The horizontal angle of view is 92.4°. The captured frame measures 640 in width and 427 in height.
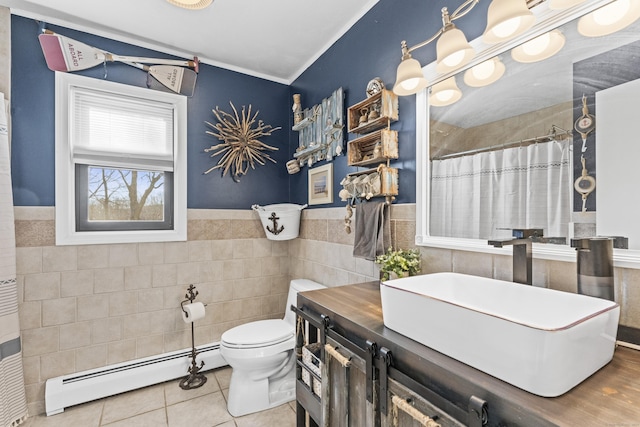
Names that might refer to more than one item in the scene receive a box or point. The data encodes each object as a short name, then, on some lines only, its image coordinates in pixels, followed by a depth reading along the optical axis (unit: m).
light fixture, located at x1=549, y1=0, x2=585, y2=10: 0.94
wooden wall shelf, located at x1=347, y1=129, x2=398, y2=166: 1.71
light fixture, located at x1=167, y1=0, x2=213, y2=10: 1.85
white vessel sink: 0.64
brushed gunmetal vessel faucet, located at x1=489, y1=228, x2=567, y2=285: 1.06
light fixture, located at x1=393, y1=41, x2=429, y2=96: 1.35
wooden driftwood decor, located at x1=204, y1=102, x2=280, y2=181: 2.67
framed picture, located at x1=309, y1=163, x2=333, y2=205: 2.34
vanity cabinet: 0.62
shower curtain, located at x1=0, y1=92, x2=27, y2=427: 1.84
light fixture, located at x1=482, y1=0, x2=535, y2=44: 0.93
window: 2.14
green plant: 1.46
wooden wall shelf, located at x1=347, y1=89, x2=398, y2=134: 1.71
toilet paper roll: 2.31
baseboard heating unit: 2.02
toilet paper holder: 2.30
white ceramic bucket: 2.65
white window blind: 2.19
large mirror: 0.98
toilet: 1.96
